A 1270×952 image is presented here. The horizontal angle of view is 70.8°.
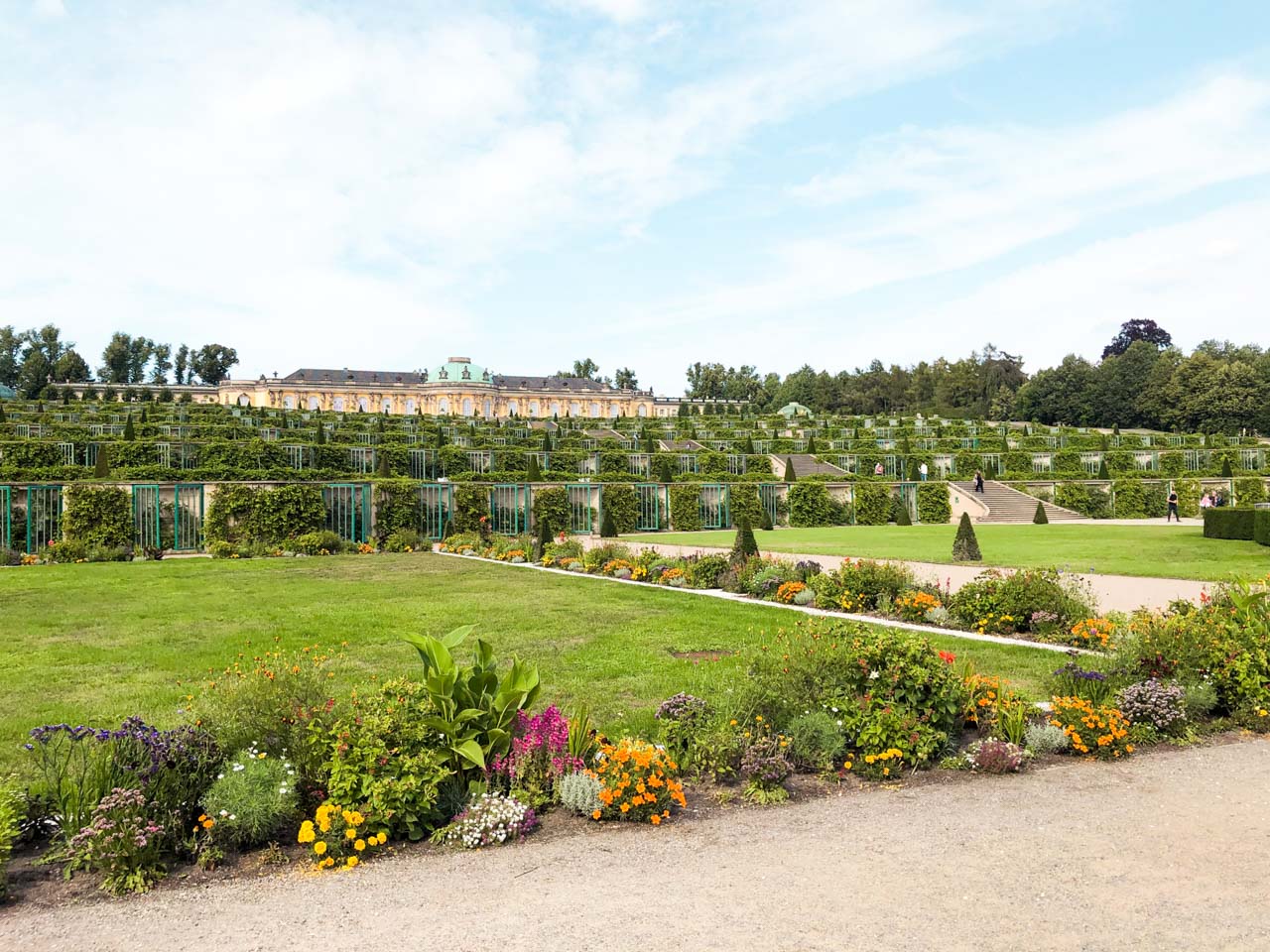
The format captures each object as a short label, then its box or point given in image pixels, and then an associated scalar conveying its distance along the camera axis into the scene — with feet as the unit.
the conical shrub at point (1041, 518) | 108.88
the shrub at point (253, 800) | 15.29
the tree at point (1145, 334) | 378.12
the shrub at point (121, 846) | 14.23
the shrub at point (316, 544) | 72.18
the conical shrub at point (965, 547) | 59.00
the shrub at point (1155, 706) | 22.24
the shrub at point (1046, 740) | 20.98
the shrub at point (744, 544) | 51.66
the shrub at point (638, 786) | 16.99
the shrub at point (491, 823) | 15.99
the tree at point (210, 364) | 432.66
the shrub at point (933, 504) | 119.34
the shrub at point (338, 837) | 15.10
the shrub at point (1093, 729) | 20.94
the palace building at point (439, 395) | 377.30
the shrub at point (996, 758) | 19.79
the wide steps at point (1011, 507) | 119.14
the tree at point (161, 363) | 427.33
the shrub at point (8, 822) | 13.85
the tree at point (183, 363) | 433.89
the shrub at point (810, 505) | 111.55
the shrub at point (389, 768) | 15.80
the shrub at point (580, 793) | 17.20
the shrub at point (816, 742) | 19.72
